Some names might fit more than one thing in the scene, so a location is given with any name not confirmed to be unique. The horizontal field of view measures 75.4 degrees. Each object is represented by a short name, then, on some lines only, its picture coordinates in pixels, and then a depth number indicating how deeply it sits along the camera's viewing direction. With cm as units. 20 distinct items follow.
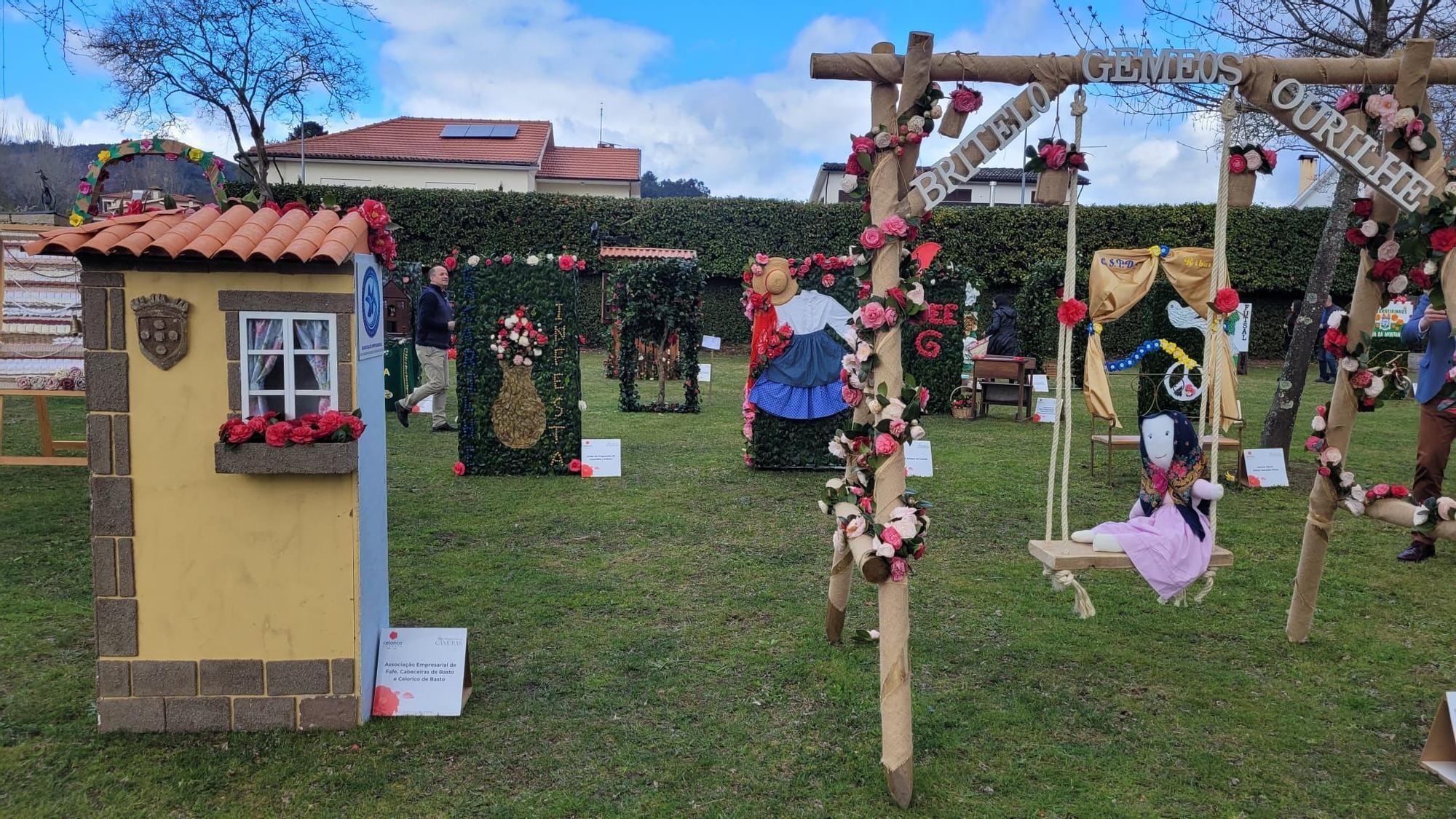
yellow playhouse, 366
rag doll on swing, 443
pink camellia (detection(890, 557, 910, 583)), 371
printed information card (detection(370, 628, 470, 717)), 413
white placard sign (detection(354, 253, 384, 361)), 386
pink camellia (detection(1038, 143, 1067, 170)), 414
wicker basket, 1371
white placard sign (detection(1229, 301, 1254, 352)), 1859
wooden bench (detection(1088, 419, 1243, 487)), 885
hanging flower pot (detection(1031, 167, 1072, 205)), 412
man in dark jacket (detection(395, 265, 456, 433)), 1075
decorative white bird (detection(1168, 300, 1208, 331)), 1148
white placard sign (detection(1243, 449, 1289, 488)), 893
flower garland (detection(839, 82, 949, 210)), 384
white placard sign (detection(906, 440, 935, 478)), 818
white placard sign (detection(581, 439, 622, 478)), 912
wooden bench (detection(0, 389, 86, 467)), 776
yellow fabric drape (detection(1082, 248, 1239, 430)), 888
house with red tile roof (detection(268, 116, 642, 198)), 3136
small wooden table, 1359
